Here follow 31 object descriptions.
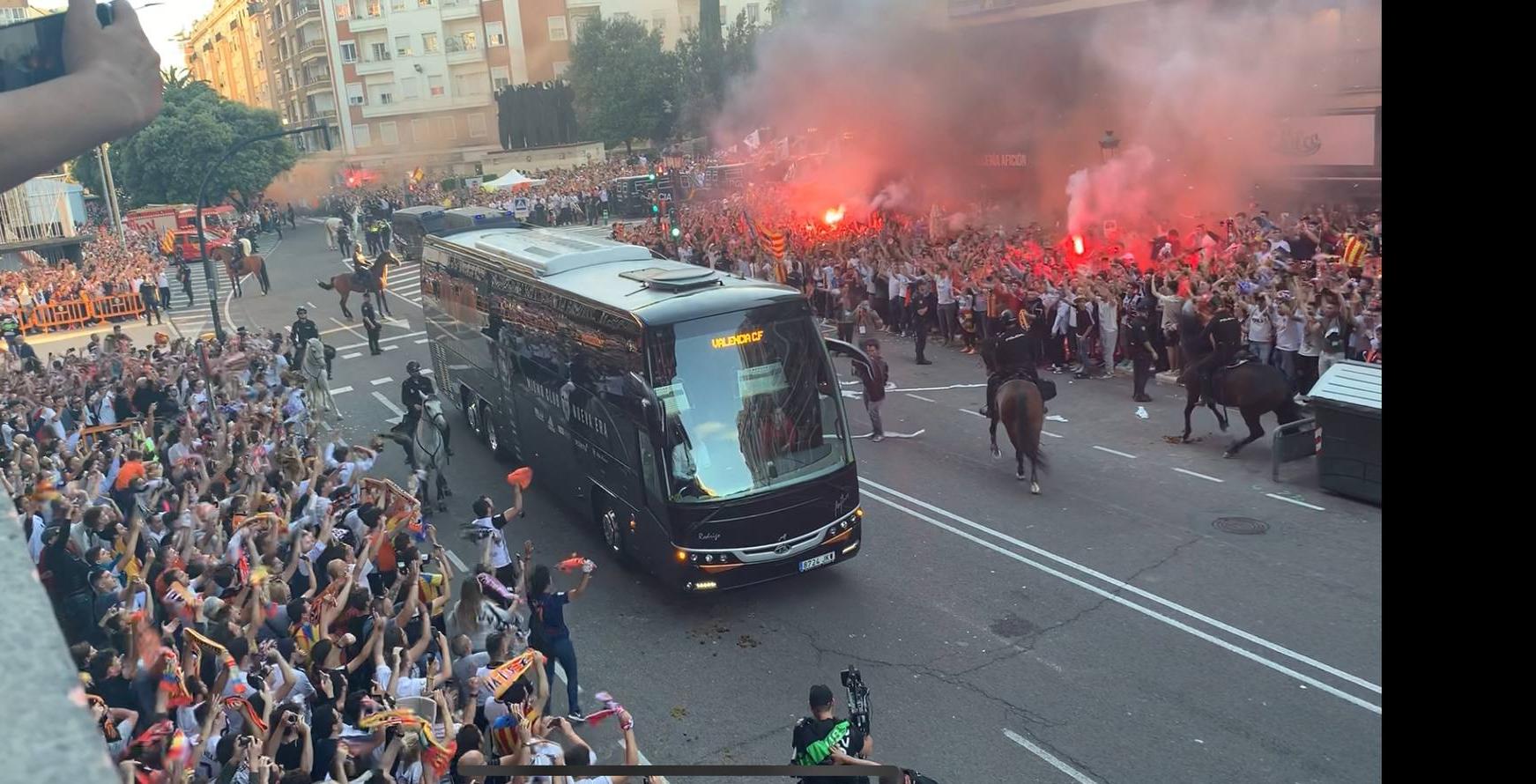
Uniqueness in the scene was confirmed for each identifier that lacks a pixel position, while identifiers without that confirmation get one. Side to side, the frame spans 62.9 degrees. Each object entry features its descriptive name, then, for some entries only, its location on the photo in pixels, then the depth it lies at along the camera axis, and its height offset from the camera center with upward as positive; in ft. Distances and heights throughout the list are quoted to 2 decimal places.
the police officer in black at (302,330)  66.59 -7.56
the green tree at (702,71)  182.29 +11.45
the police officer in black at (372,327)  80.79 -9.26
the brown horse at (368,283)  91.09 -7.31
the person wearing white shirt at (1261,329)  52.13 -9.38
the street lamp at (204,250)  75.17 -3.42
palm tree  175.96 +17.09
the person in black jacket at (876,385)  49.62 -9.83
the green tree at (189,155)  188.14 +6.28
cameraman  20.61 -9.72
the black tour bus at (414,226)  130.52 -5.29
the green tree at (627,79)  211.61 +12.76
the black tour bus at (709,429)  33.65 -7.64
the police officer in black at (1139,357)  53.78 -10.62
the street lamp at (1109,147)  79.25 -2.38
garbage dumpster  39.73 -10.65
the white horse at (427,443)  44.98 -9.54
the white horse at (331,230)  157.89 -5.92
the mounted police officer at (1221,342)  45.70 -8.59
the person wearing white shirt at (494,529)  32.04 -9.03
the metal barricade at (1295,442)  43.32 -11.87
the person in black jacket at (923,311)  66.59 -9.51
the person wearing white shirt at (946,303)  69.21 -9.62
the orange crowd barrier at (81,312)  108.27 -9.16
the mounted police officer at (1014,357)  43.06 -7.99
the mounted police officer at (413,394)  45.29 -7.86
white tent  179.01 -2.06
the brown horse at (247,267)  116.57 -6.97
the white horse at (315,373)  58.23 -8.60
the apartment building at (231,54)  305.94 +36.12
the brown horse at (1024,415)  42.60 -9.85
